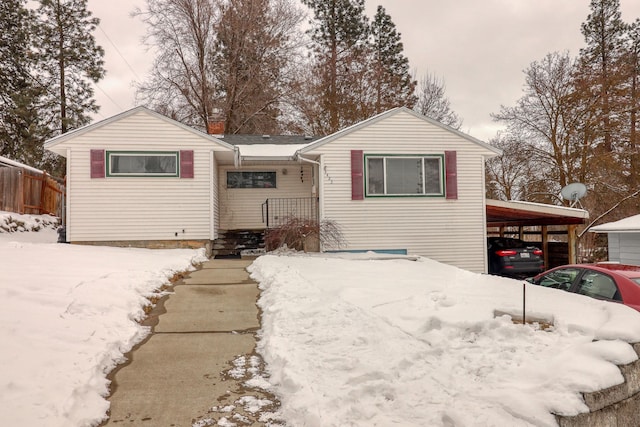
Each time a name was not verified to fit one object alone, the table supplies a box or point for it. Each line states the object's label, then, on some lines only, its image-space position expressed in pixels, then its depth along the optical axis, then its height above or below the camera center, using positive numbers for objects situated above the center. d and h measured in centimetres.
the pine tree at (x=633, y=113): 2141 +534
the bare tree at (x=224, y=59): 2406 +957
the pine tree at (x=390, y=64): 2883 +1101
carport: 1359 +4
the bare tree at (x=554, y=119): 2197 +523
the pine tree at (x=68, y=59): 2402 +949
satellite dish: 1466 +88
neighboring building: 1361 -79
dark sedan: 1397 -139
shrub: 1217 -38
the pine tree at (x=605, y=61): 2164 +879
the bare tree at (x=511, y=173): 2344 +284
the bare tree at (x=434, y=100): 3014 +849
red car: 574 -97
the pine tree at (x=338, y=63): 2656 +1048
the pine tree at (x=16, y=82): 2331 +796
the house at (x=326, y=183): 1207 +112
